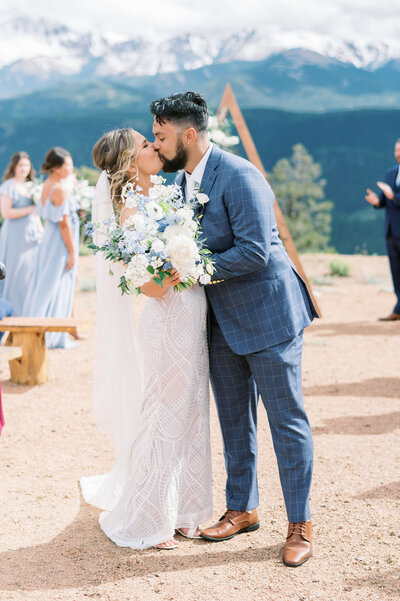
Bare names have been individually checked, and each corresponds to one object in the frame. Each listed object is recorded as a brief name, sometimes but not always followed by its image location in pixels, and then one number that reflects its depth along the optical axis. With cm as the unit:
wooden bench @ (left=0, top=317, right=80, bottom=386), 605
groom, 275
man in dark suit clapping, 889
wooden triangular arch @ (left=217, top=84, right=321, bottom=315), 827
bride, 303
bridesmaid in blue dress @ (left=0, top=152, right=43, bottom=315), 763
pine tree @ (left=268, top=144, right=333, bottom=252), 3422
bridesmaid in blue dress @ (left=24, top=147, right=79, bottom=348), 713
